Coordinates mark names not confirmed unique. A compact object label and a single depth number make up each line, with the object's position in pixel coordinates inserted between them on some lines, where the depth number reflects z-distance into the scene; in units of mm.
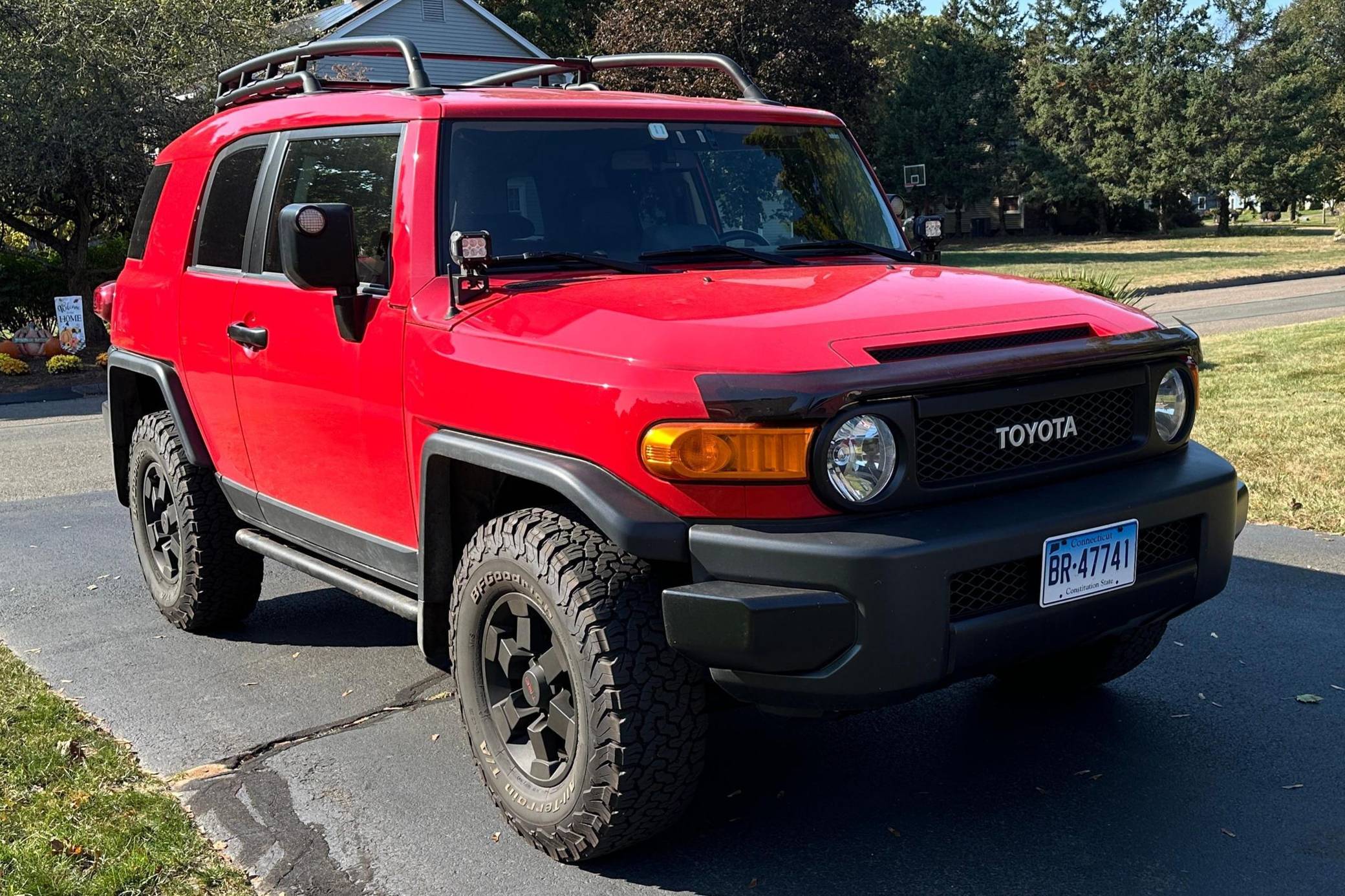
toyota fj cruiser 3111
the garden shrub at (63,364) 17797
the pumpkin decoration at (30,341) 19062
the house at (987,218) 60219
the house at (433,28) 34688
